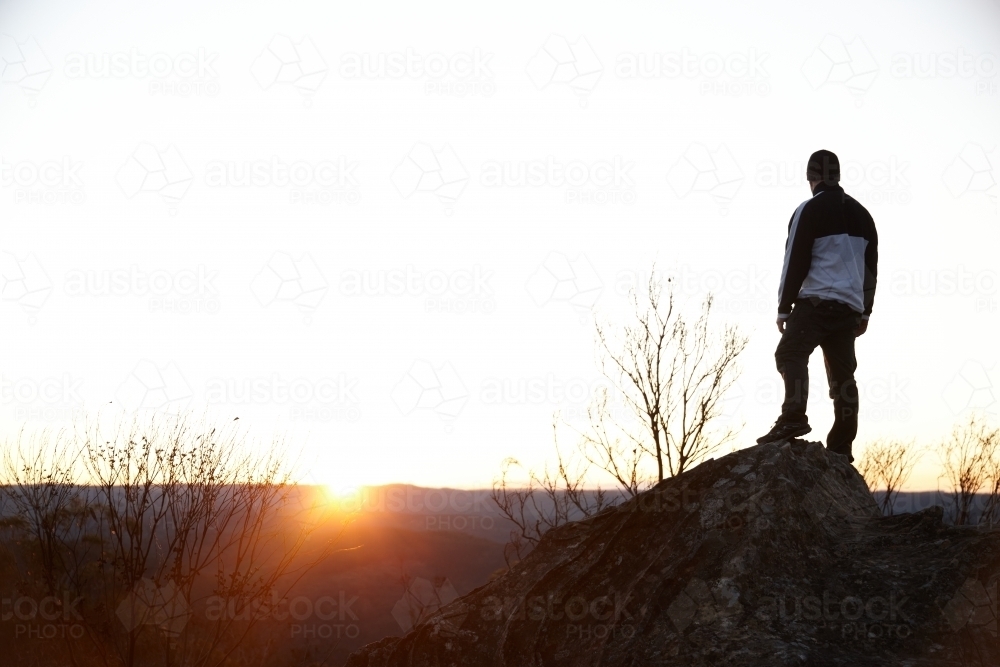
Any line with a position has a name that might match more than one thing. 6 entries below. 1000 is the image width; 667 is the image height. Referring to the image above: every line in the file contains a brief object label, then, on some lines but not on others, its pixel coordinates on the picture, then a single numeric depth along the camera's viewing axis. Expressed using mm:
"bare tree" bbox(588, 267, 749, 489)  14602
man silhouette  5945
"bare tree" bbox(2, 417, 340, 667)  9070
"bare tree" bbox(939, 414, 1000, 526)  24461
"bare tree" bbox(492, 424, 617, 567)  17834
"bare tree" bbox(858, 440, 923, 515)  25250
